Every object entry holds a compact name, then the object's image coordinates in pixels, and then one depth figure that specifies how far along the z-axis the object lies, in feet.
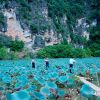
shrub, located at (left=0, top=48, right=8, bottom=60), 116.77
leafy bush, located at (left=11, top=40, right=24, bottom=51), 126.93
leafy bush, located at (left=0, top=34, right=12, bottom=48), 126.93
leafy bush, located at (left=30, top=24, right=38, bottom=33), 136.77
